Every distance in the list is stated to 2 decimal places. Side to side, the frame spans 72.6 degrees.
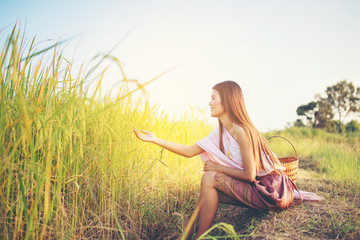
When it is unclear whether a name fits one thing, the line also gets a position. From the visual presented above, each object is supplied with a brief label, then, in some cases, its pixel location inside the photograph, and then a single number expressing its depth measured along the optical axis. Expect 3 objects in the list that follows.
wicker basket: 2.61
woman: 1.76
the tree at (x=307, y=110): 18.39
